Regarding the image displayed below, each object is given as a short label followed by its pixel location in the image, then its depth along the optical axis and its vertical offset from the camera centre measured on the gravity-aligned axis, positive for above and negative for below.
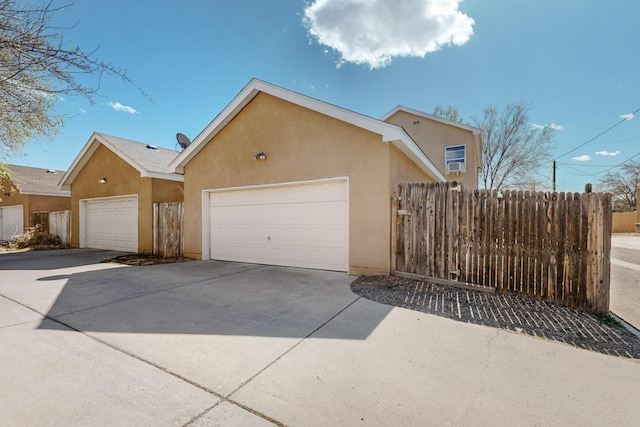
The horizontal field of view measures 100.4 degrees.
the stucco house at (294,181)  6.00 +0.70
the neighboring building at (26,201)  15.61 +0.37
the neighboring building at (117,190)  10.24 +0.70
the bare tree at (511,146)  18.86 +4.46
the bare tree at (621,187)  29.00 +2.26
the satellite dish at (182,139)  14.42 +3.69
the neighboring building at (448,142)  13.98 +3.53
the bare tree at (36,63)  3.94 +2.33
